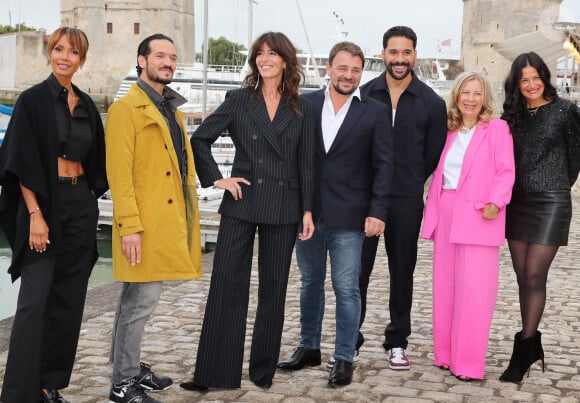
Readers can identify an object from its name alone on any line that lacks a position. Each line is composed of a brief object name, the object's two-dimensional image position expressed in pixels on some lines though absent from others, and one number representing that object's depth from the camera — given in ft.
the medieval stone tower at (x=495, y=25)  158.51
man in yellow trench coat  11.40
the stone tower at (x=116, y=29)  170.71
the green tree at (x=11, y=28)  230.27
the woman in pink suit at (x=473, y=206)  13.52
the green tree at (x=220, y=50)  243.60
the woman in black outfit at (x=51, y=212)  10.93
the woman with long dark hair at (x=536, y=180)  13.53
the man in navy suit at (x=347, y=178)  13.05
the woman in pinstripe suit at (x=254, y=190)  12.51
